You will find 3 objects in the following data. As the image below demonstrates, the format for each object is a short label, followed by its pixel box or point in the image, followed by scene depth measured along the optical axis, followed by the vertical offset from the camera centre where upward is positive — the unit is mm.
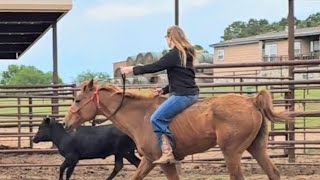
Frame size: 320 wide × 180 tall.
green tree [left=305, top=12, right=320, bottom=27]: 65500 +6096
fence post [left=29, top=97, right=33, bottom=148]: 13520 -633
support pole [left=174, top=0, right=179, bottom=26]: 11109 +1166
